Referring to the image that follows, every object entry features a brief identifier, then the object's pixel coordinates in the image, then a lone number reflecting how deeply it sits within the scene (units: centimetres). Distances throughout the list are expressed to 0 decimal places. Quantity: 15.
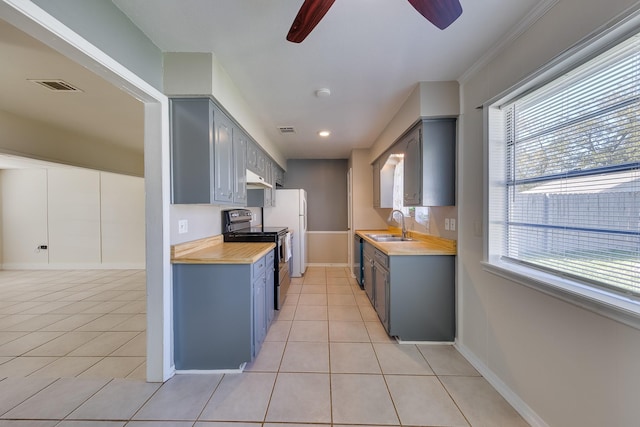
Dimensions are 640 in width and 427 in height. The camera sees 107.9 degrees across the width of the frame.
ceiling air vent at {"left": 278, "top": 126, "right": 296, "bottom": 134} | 332
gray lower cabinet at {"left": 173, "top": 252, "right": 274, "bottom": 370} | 187
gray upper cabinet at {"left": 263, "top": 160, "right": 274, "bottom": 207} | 367
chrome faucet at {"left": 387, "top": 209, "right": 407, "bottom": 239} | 332
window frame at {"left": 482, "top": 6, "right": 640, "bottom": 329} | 100
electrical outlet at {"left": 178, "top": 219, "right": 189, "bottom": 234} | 198
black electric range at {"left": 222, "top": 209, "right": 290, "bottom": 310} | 287
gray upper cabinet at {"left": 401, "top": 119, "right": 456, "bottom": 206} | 225
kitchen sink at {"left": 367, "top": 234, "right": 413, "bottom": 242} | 340
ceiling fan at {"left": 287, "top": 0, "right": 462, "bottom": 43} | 102
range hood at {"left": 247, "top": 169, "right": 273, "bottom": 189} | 292
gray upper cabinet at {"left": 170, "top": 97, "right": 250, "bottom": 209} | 185
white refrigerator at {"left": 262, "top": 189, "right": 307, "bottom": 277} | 454
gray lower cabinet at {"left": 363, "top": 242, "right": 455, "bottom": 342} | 225
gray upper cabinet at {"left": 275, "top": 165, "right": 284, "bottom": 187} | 465
